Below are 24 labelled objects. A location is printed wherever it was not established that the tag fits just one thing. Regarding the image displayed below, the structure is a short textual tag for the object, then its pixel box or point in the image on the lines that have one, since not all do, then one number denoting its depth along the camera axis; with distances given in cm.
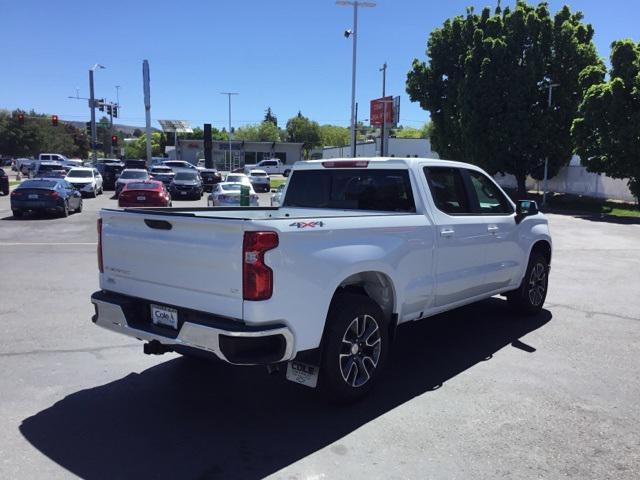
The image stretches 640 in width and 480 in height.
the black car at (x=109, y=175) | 3888
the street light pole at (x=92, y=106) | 4888
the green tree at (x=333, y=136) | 12381
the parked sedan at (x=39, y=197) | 1897
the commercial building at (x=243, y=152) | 8612
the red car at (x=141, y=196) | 2228
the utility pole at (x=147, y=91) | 4709
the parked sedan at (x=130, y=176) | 3108
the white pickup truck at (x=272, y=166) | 6706
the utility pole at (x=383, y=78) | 6378
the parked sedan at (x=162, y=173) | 3566
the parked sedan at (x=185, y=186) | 3139
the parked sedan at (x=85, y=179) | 3034
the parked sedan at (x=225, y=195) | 2165
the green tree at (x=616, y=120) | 2547
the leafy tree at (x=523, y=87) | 3177
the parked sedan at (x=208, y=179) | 3959
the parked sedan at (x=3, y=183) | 2948
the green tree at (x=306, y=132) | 11862
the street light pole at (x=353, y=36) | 2991
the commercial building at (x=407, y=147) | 7675
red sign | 5648
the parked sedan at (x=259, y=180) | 3953
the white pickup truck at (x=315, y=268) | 369
